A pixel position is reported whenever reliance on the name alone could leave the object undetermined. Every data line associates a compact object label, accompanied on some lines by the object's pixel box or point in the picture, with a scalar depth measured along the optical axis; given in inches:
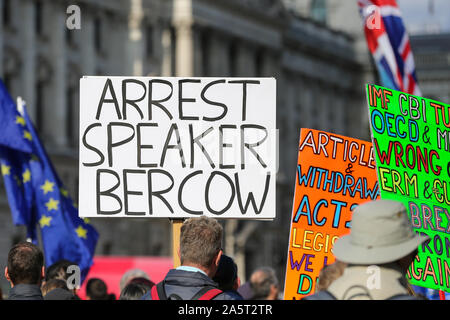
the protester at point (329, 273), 514.3
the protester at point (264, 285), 879.1
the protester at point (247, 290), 898.7
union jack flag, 1365.7
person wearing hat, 396.8
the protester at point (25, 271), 517.7
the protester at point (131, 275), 872.3
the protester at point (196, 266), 460.4
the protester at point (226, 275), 575.5
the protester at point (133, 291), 712.4
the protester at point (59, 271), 769.6
